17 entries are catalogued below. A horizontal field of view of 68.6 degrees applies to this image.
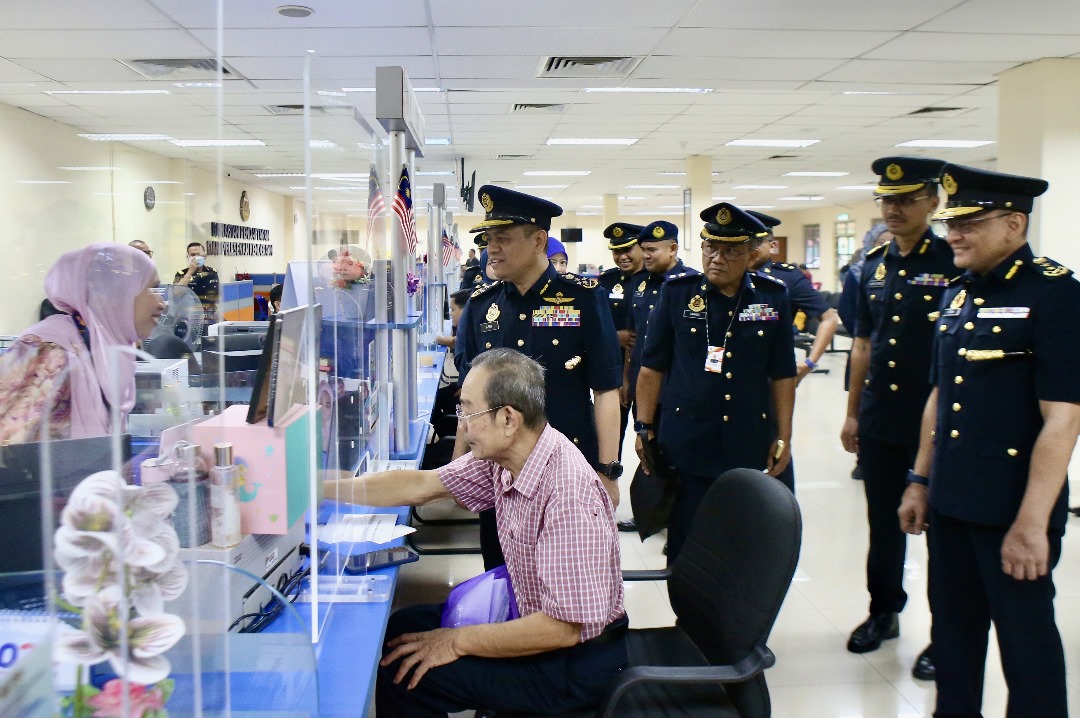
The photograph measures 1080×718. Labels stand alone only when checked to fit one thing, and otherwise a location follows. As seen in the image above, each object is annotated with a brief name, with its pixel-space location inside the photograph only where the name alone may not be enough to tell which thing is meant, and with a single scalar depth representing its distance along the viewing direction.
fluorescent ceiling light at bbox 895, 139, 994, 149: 9.41
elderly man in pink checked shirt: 1.49
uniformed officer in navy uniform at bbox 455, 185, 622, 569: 2.47
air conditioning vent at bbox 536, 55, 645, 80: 5.28
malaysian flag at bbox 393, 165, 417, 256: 2.61
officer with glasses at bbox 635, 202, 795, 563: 2.49
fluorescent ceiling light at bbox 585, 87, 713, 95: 6.29
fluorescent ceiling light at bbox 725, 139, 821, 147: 9.46
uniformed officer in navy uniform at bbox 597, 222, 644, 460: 4.75
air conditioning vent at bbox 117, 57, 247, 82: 5.14
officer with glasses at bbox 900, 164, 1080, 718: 1.79
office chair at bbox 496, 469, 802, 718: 1.45
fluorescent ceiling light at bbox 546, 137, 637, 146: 9.16
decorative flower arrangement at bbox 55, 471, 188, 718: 0.61
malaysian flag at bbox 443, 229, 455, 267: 8.68
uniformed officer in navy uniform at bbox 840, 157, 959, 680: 2.52
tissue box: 1.27
